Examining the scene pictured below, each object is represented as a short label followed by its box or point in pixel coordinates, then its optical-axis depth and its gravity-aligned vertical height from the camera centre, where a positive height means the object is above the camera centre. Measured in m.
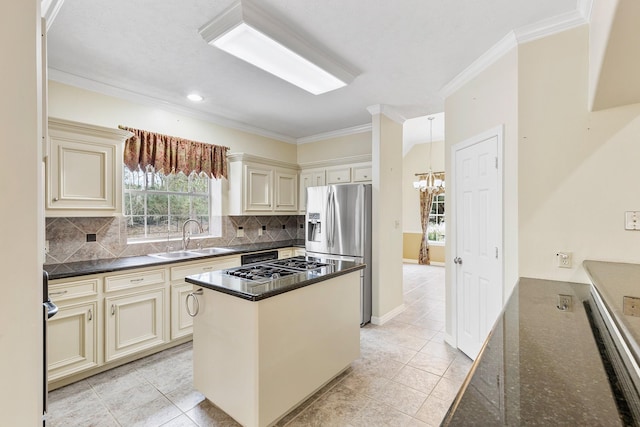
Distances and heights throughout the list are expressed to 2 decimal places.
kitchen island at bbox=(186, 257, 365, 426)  1.87 -0.87
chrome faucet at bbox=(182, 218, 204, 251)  3.79 -0.31
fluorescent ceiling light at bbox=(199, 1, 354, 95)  1.98 +1.23
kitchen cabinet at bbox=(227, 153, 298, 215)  4.16 +0.39
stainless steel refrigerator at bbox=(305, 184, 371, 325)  3.81 -0.19
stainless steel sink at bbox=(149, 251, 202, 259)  3.37 -0.49
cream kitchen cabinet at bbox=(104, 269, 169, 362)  2.65 -0.94
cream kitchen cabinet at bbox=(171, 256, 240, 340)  3.08 -0.88
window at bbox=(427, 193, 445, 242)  8.02 -0.23
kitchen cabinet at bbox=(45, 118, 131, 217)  2.53 +0.38
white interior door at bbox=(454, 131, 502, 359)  2.52 -0.25
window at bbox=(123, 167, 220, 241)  3.47 +0.13
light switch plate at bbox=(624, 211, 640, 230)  1.93 -0.05
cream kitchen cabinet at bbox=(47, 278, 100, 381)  2.34 -0.95
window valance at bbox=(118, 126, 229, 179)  3.31 +0.70
